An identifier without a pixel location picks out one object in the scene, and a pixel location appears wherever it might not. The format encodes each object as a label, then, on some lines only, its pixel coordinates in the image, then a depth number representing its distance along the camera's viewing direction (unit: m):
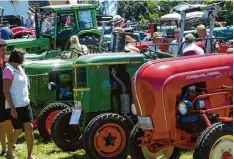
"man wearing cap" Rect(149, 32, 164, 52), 9.73
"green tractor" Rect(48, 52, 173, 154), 6.58
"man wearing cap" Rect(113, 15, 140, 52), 7.91
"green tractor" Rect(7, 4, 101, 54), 13.04
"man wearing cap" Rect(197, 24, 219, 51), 8.55
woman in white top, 6.08
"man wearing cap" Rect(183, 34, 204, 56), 7.67
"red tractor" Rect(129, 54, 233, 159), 5.14
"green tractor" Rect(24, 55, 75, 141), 8.04
